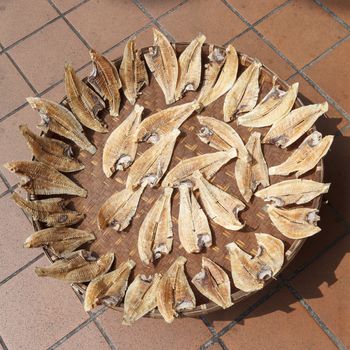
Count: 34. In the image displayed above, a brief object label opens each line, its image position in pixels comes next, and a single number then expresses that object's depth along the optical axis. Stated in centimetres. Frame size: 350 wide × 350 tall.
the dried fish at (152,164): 162
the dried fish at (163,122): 166
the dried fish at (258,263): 144
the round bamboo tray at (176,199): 153
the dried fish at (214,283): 143
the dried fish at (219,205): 152
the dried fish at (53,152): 161
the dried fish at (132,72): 173
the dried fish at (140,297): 145
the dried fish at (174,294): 143
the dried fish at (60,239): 152
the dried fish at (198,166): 160
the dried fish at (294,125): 158
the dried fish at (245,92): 168
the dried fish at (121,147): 165
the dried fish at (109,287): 146
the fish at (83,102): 170
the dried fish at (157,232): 153
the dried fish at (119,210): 158
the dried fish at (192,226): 152
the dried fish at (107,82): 171
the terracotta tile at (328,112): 202
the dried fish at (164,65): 172
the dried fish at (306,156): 154
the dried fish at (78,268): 147
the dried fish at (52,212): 155
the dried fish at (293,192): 150
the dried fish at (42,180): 158
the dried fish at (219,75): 170
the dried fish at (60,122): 166
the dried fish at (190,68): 173
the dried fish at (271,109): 162
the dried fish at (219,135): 161
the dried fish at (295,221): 146
